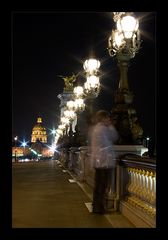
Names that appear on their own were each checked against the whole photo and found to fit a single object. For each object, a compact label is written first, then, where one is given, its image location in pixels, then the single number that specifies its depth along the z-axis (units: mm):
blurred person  4864
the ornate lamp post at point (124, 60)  5844
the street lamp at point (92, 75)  9770
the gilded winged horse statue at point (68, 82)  46747
